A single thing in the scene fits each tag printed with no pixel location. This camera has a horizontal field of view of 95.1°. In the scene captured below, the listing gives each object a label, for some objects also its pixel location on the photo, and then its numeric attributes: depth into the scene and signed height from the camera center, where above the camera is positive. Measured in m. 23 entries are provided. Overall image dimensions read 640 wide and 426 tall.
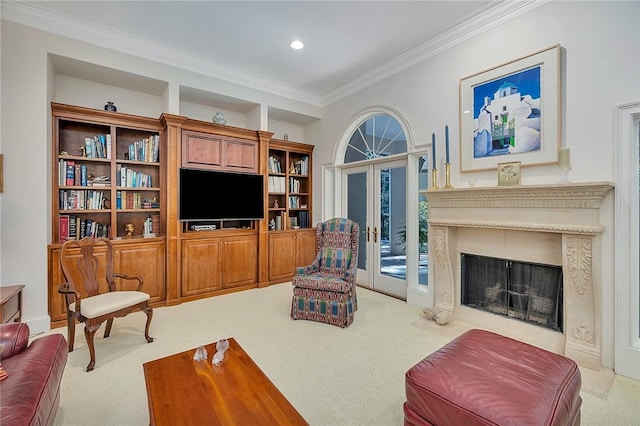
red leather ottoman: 1.23 -0.81
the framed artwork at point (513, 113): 2.62 +0.97
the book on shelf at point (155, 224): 4.07 -0.16
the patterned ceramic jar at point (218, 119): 4.38 +1.41
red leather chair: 1.20 -0.79
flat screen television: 3.94 +0.25
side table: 2.46 -0.82
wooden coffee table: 1.25 -0.87
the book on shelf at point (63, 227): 3.37 -0.16
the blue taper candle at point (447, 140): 3.38 +0.83
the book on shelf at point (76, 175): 3.47 +0.45
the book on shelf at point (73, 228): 3.46 -0.18
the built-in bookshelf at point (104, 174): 3.39 +0.49
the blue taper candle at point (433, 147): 3.51 +0.78
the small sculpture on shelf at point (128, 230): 3.85 -0.23
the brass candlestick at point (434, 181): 3.42 +0.37
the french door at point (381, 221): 4.23 -0.14
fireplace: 2.34 -0.35
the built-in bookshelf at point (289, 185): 5.09 +0.50
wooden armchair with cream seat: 2.38 -0.76
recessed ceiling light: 3.54 +2.06
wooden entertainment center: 3.44 +0.15
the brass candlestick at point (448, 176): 3.33 +0.41
